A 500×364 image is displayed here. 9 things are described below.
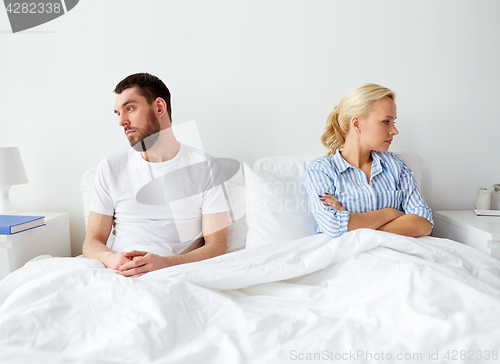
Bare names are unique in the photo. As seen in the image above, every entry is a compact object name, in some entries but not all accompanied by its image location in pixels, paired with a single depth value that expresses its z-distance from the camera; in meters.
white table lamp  1.75
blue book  1.51
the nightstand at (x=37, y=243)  1.54
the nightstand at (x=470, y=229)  1.49
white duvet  0.79
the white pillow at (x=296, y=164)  1.77
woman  1.45
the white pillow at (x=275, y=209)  1.53
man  1.54
